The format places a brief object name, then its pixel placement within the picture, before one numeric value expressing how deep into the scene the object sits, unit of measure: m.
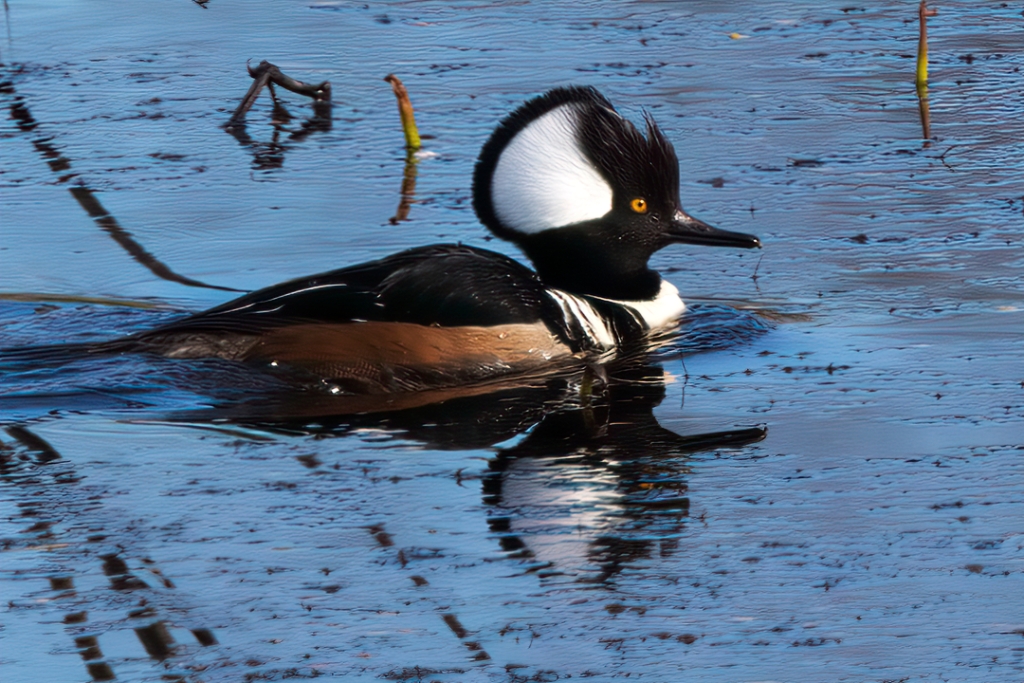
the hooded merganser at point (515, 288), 7.38
